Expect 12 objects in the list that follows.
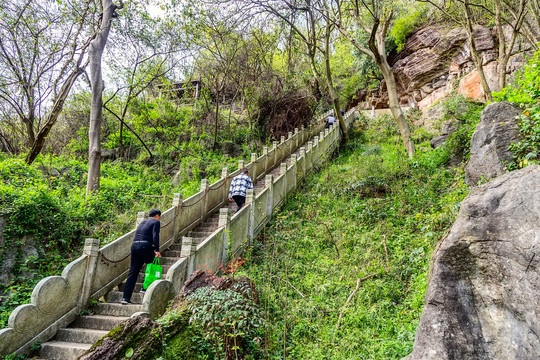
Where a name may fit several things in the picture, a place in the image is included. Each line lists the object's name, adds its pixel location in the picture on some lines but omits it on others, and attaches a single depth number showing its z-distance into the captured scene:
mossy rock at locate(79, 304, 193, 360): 3.45
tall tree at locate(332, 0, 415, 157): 11.69
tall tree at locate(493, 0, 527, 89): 9.39
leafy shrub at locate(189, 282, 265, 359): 4.18
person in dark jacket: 5.69
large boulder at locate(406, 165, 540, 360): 2.92
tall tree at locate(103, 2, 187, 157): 15.41
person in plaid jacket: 9.19
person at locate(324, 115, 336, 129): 20.33
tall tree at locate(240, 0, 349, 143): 12.47
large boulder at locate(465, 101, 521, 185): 6.09
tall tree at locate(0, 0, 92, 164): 11.73
